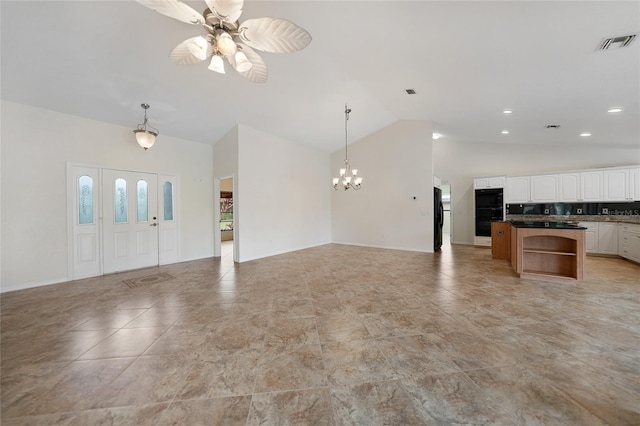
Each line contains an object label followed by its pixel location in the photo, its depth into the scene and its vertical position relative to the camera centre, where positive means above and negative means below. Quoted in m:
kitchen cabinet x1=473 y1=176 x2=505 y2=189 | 6.86 +0.82
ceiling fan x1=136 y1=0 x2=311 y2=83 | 1.76 +1.53
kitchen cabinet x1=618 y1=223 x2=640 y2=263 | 4.89 -0.72
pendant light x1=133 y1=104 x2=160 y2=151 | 4.01 +1.32
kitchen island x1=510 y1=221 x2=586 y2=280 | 3.78 -0.71
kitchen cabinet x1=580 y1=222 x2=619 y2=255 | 5.54 -0.70
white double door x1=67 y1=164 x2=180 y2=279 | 4.35 -0.15
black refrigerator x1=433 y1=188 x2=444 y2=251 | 6.69 -0.24
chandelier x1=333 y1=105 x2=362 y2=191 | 5.51 +0.93
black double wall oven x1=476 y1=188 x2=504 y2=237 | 6.88 +0.02
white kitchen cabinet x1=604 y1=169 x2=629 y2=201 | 5.58 +0.58
